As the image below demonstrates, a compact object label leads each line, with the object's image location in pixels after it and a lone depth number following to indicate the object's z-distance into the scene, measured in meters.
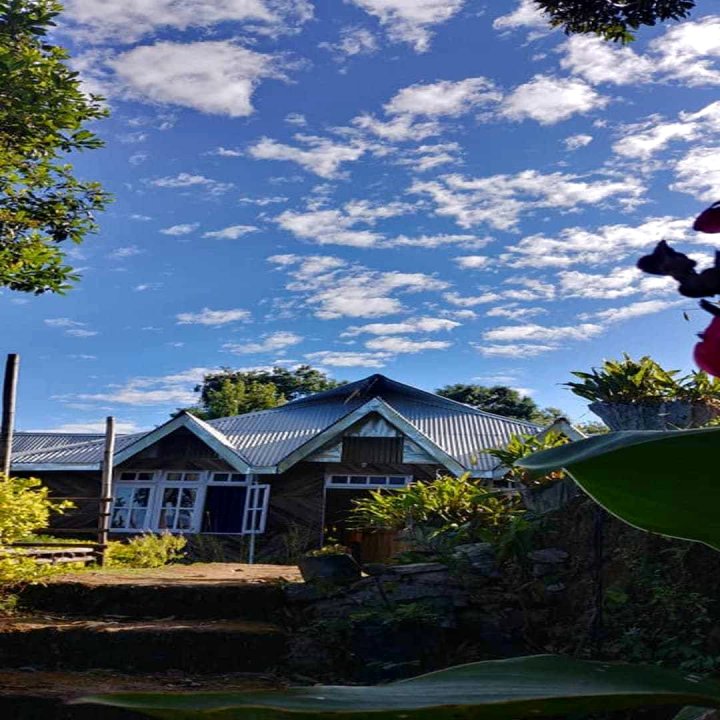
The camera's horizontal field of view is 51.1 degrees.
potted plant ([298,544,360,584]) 5.90
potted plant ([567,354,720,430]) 5.68
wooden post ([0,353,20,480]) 9.91
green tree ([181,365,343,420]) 29.84
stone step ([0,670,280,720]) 4.18
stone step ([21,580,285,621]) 6.19
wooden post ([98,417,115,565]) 10.59
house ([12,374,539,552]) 15.36
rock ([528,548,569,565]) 5.14
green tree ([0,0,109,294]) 11.12
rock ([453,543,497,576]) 5.39
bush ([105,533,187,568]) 10.94
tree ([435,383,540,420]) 37.88
